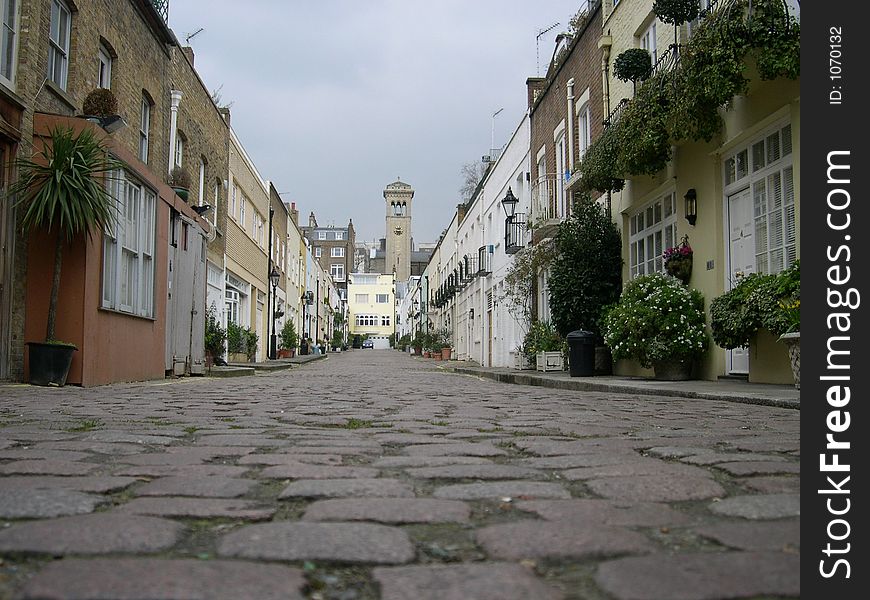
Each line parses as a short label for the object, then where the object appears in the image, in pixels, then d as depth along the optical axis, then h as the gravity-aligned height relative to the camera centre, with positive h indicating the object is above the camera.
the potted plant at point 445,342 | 36.47 +0.37
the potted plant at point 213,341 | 16.44 +0.14
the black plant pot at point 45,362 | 8.79 -0.17
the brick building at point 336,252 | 94.24 +11.64
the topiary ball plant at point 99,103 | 10.15 +3.08
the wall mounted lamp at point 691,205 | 11.12 +2.03
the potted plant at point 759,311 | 7.62 +0.44
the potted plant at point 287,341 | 31.12 +0.28
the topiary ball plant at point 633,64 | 11.98 +4.29
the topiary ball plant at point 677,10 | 10.16 +4.34
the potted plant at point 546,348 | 15.97 +0.06
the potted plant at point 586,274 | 14.09 +1.37
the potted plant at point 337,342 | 57.66 +0.48
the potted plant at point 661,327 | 10.64 +0.34
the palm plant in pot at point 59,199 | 8.66 +1.60
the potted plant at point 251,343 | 22.61 +0.14
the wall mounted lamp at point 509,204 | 19.53 +3.72
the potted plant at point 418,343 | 43.06 +0.35
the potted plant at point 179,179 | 14.45 +3.04
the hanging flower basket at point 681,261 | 11.25 +1.27
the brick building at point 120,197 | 8.96 +2.17
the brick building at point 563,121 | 15.55 +4.92
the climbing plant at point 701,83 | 8.02 +3.04
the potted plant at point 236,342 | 19.92 +0.14
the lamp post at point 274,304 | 27.28 +1.65
